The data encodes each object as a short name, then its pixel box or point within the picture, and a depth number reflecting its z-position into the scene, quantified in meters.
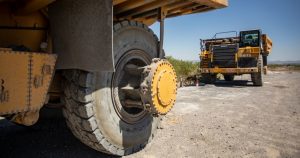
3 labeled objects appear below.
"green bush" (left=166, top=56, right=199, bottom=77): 12.01
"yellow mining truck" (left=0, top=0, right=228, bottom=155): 1.38
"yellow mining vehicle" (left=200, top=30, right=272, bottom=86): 8.85
